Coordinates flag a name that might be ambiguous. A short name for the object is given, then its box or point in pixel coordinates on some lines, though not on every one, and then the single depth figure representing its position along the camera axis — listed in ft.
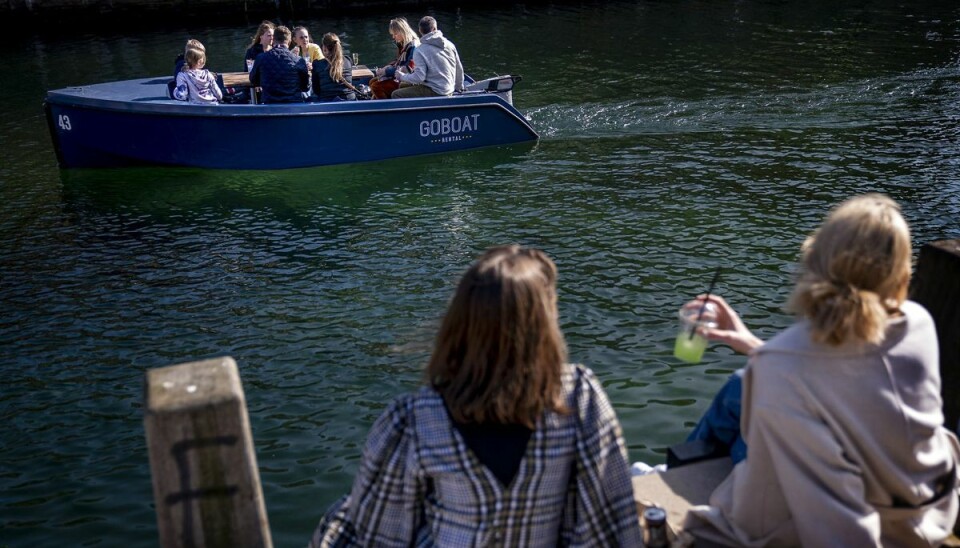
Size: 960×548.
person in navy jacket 36.94
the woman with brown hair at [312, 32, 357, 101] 38.83
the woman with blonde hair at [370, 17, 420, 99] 40.09
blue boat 37.04
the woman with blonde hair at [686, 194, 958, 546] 8.82
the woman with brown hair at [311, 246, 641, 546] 8.10
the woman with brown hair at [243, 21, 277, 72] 41.22
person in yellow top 42.47
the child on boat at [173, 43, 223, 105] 37.22
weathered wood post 9.05
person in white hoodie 38.78
